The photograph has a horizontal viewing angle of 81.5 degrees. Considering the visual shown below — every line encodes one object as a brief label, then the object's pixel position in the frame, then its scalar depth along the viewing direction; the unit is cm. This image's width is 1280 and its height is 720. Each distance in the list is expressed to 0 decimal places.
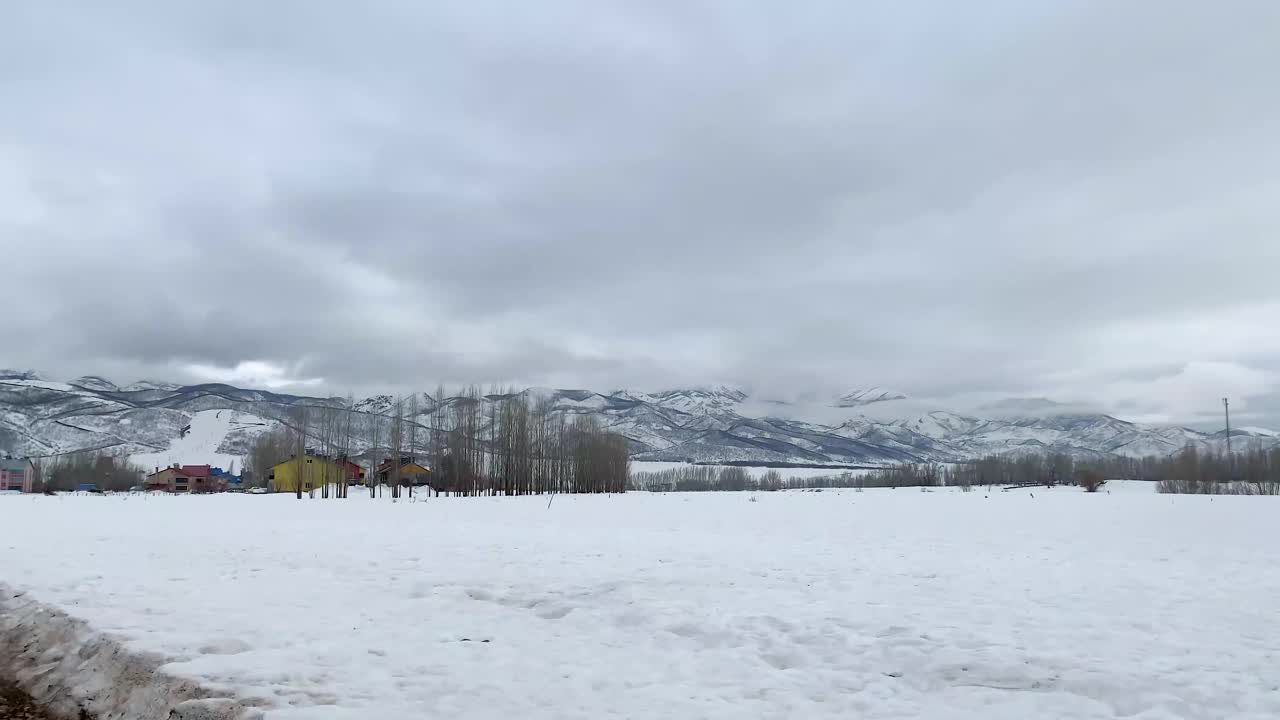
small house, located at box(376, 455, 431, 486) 9544
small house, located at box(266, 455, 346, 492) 7569
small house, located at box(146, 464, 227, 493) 11588
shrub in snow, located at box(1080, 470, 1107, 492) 7331
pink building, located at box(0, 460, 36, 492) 10140
